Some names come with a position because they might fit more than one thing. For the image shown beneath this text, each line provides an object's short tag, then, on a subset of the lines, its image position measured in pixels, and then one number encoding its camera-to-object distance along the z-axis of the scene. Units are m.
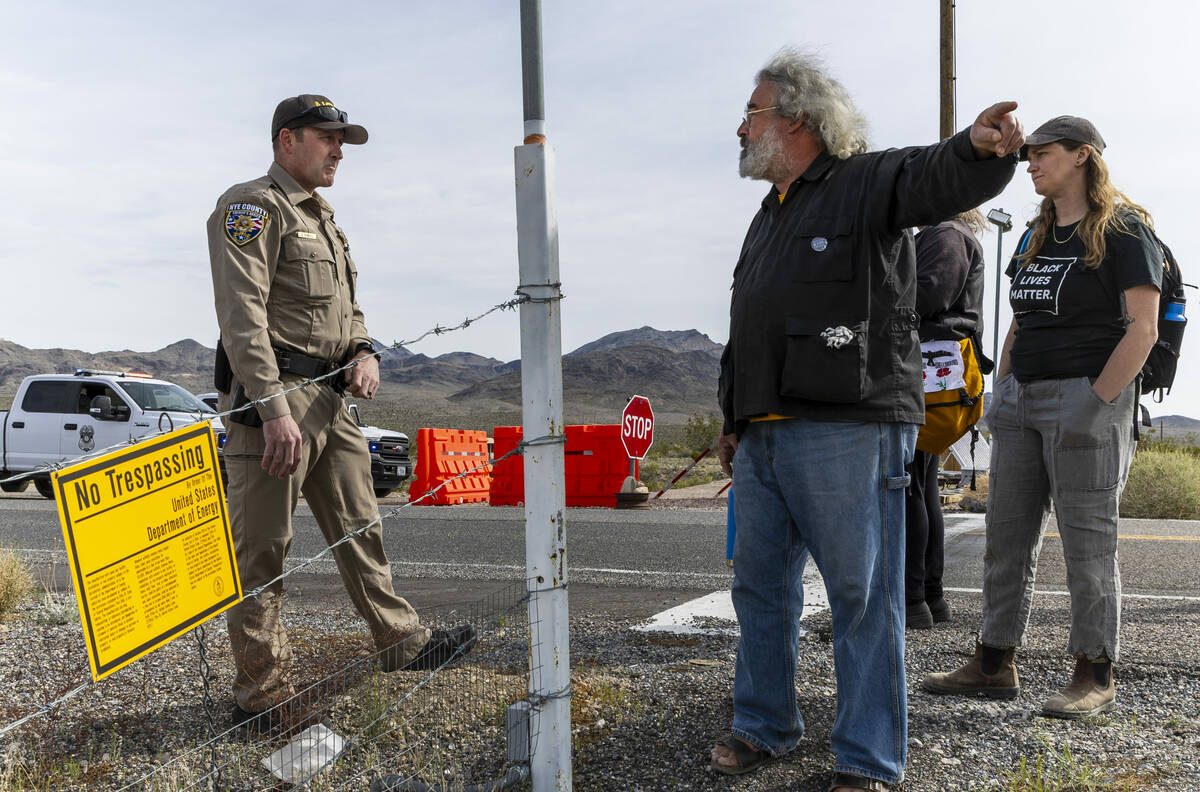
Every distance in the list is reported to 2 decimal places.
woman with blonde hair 3.37
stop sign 13.12
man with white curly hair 2.76
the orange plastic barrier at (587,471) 13.91
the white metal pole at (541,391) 2.66
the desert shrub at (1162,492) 12.15
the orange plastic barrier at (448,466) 14.29
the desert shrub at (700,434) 26.30
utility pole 14.72
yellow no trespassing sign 1.98
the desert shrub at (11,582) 5.68
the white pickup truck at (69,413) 15.86
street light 13.73
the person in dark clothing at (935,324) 4.37
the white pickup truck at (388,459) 16.14
